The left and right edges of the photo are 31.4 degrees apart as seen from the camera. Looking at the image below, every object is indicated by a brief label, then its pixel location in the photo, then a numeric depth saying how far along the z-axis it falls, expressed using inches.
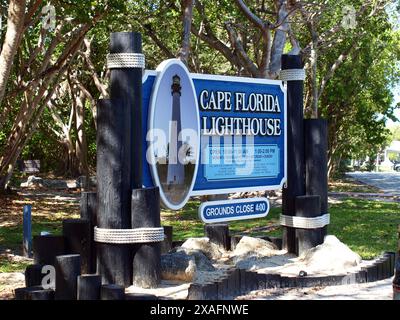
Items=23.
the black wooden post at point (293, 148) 411.5
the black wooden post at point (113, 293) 275.4
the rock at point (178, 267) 336.2
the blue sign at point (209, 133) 343.3
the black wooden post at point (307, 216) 400.5
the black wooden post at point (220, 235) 425.4
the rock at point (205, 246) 392.5
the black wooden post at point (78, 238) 323.9
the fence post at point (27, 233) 447.2
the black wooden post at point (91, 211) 329.1
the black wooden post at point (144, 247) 318.7
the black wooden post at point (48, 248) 321.4
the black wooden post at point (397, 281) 186.2
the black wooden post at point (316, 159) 411.8
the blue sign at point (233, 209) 361.7
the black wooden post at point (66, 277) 286.7
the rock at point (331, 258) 370.6
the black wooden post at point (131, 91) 325.7
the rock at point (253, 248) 405.1
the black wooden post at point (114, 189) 319.3
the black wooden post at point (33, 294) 277.4
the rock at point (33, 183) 1178.0
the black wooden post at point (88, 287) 281.6
